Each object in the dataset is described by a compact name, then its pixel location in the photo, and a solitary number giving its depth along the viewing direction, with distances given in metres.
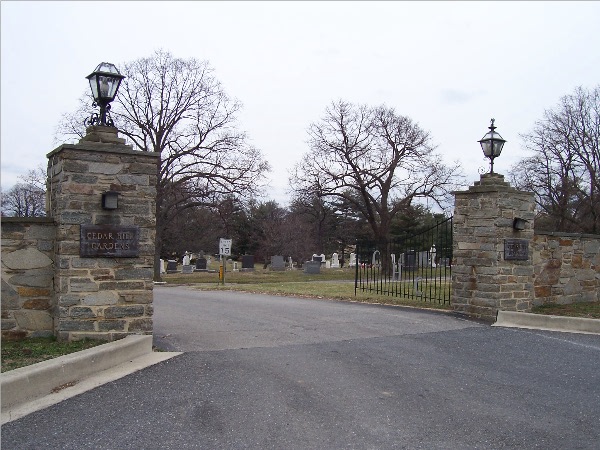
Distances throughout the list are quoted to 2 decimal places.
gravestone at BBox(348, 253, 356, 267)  45.25
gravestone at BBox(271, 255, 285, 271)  40.22
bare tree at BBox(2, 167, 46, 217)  38.89
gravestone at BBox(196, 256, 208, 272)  40.53
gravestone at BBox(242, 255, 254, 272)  40.00
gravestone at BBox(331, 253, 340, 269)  45.31
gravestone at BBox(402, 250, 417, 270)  16.39
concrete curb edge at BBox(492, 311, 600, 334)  8.83
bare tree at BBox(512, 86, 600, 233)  34.47
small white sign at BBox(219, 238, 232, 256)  25.16
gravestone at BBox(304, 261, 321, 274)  34.88
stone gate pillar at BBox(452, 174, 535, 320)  9.68
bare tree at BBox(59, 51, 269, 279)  30.42
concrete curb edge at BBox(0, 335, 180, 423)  4.52
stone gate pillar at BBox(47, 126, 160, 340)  6.49
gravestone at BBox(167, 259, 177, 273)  40.16
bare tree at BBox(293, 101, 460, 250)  34.03
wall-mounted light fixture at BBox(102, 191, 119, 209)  6.58
